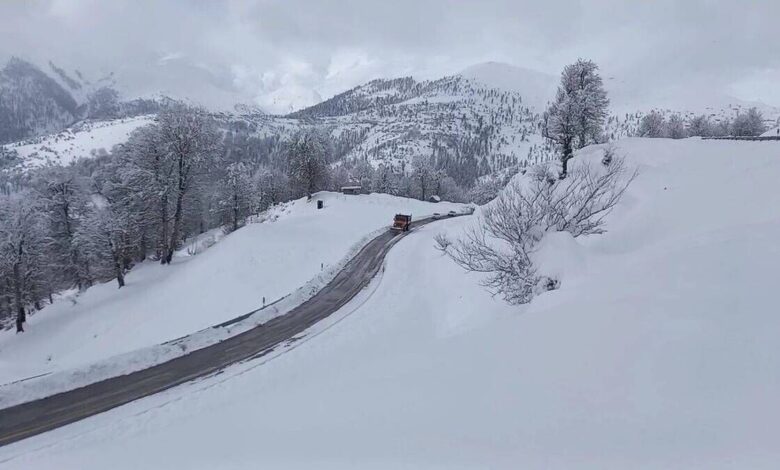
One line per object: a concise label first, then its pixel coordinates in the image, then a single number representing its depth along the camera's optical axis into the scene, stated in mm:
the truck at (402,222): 49656
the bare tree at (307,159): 64562
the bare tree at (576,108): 43625
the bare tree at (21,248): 31922
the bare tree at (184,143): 37281
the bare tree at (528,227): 14984
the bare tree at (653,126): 90688
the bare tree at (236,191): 68500
